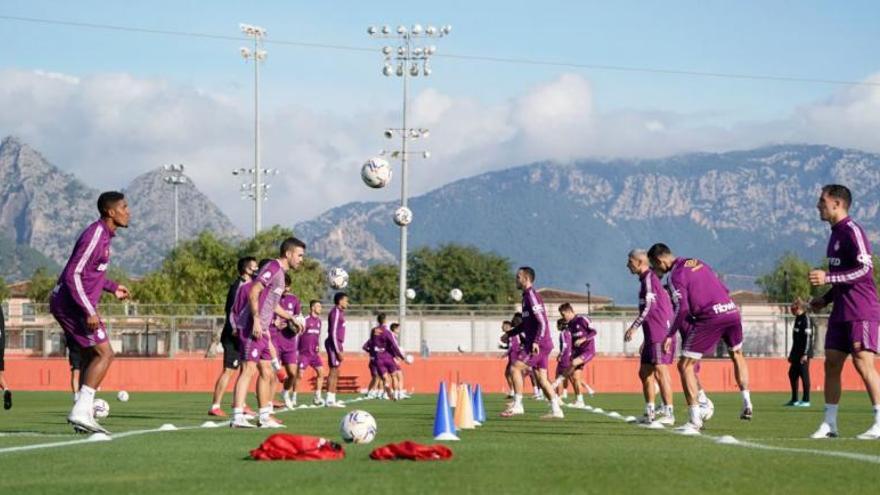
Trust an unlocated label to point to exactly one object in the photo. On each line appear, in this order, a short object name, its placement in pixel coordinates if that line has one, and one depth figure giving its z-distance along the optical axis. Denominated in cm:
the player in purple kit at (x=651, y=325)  1928
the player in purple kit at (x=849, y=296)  1405
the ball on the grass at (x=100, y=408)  2014
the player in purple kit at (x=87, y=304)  1469
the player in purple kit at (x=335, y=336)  2911
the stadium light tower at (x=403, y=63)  7012
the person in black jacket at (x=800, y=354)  3116
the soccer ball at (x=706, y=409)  1899
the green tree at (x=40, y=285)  12800
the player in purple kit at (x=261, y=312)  1609
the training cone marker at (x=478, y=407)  1979
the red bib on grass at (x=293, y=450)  1080
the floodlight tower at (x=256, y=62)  8488
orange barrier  4588
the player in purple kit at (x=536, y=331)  2158
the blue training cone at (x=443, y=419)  1425
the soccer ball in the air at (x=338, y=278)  3703
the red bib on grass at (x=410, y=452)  1065
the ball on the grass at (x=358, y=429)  1319
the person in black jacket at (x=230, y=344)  2112
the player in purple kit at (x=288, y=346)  2539
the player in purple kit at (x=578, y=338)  2873
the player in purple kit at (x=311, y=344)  3045
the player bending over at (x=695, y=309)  1711
